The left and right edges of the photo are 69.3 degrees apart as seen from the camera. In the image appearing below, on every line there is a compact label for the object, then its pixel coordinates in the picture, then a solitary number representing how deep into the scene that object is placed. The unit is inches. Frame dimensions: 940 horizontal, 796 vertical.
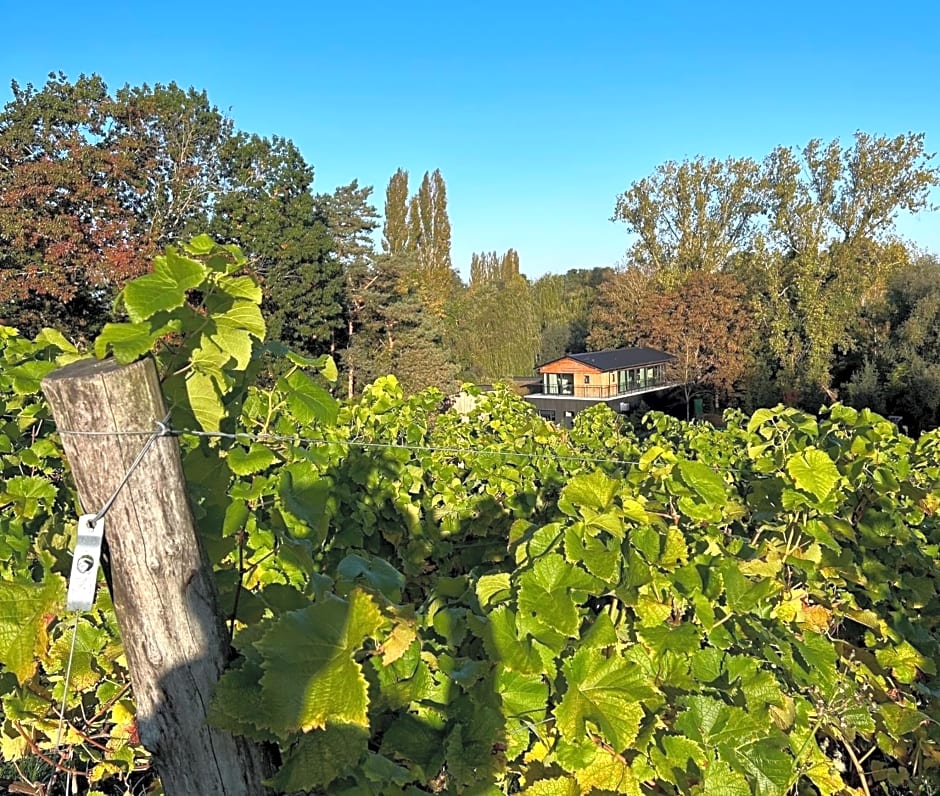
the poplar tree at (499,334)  1443.2
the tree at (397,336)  880.3
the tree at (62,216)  624.1
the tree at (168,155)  740.0
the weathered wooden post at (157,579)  38.6
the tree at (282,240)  818.8
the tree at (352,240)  928.3
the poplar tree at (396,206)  1692.9
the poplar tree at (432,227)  1707.7
